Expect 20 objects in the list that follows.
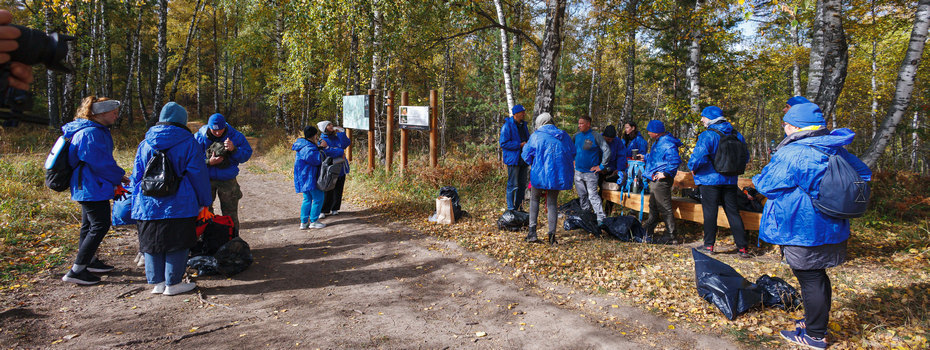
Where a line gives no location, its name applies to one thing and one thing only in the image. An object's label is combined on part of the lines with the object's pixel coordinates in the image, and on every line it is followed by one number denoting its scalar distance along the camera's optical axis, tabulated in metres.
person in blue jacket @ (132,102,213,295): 3.90
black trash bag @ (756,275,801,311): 3.83
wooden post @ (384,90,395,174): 9.79
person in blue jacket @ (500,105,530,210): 7.34
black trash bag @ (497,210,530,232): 6.59
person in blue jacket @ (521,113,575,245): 5.70
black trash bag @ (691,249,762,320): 3.73
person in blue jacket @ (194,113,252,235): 5.25
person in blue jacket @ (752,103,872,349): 3.07
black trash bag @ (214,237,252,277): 4.74
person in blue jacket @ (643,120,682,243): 6.06
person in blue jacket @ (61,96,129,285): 4.20
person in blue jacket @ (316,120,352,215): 7.06
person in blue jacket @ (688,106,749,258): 5.48
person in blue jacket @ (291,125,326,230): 6.67
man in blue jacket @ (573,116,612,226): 7.04
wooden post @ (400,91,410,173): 9.59
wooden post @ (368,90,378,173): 9.96
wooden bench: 5.69
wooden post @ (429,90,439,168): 9.26
